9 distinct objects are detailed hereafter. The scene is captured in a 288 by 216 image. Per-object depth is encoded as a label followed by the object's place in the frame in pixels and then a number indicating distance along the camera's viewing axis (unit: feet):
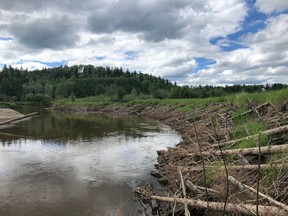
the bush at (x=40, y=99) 249.88
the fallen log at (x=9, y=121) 73.72
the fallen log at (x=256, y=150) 18.73
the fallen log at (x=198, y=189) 16.53
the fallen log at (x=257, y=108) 32.96
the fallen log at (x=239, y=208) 12.07
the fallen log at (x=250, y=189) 11.94
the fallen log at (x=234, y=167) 16.80
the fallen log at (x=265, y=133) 22.01
